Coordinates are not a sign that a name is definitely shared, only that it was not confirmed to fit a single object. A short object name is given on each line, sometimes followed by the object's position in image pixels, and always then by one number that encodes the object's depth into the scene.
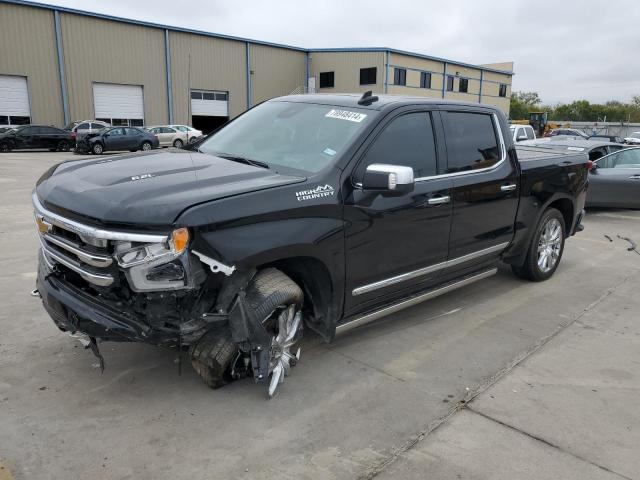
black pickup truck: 2.81
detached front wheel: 3.09
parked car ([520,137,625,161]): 10.89
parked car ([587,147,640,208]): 10.33
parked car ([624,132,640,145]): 34.66
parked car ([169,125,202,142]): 31.64
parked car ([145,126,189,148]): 30.62
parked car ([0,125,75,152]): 25.50
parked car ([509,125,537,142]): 18.89
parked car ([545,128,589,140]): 36.11
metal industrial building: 30.66
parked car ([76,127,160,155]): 25.28
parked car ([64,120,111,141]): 27.94
